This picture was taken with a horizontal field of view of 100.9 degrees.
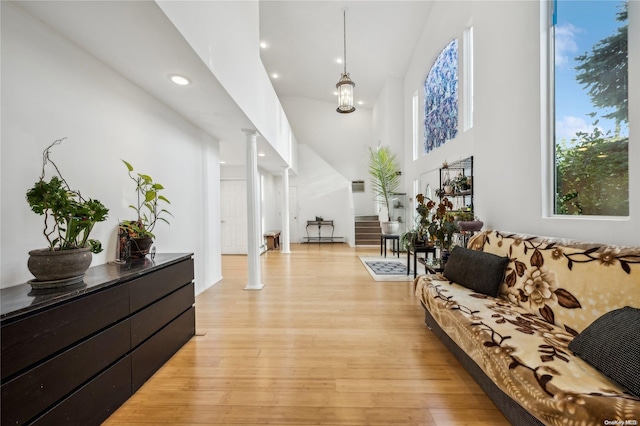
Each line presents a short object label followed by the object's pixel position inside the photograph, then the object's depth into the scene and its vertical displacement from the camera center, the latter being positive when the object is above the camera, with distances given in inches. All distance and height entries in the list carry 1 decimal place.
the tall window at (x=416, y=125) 243.7 +80.7
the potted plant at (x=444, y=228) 129.8 -8.9
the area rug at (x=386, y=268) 172.6 -43.3
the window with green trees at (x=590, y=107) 67.6 +29.0
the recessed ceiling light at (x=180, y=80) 91.1 +47.2
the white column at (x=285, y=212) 303.1 -0.3
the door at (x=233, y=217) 271.4 -4.8
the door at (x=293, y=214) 389.7 -3.5
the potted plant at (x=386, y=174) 268.1 +38.0
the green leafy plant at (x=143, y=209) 88.2 +1.7
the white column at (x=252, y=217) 156.8 -3.0
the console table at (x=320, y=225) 382.1 -20.2
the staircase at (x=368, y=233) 332.2 -28.2
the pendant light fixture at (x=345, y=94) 193.5 +86.9
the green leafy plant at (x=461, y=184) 145.7 +14.9
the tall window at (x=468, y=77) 158.9 +80.8
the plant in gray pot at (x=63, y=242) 53.1 -6.1
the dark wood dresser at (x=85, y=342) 43.0 -26.6
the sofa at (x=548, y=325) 41.5 -27.8
